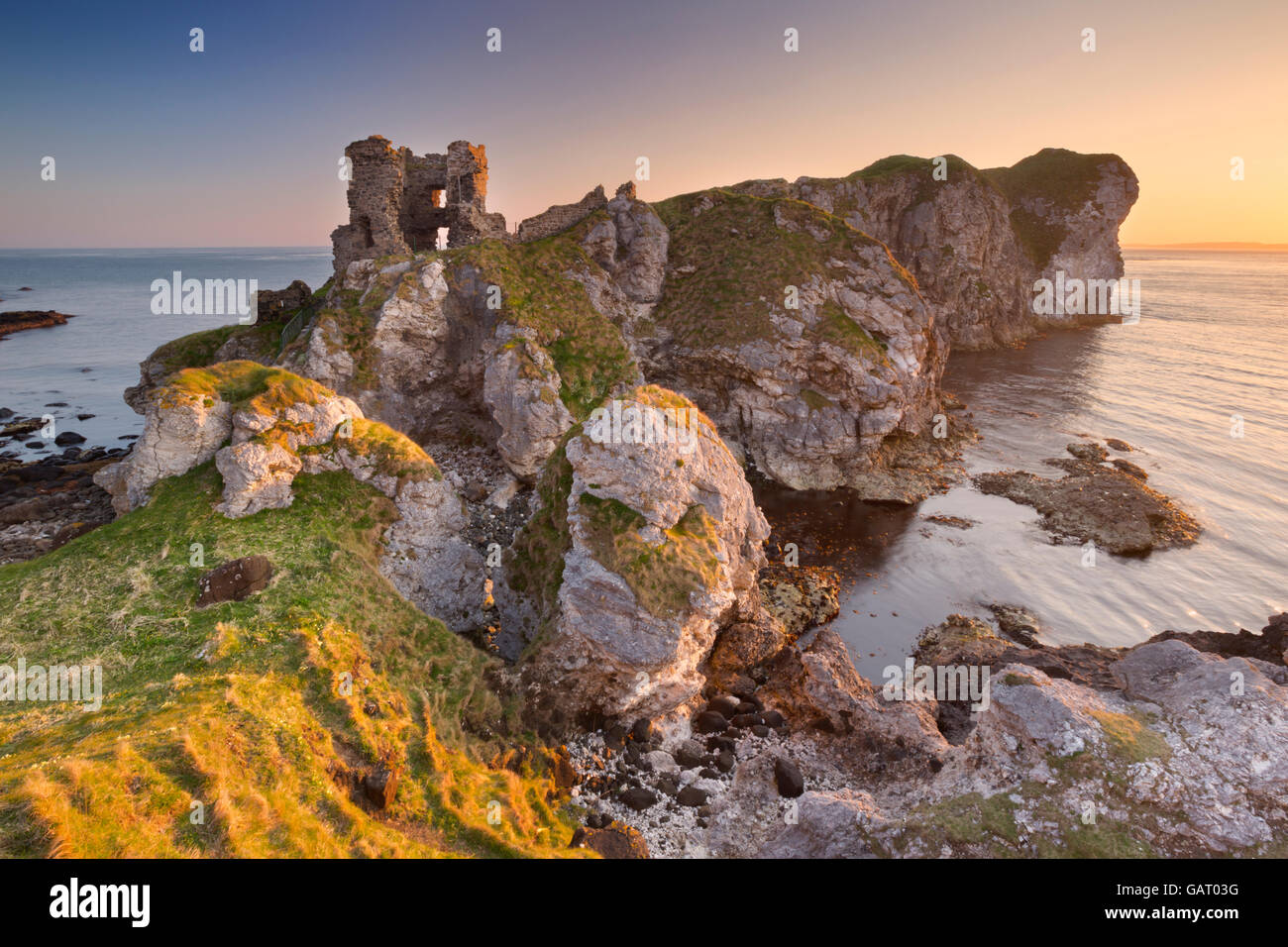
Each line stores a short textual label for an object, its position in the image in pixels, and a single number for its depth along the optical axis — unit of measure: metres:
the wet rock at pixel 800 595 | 25.98
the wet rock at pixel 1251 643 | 21.23
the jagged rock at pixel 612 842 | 14.29
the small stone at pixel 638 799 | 16.17
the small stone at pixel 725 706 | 19.98
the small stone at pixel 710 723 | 19.19
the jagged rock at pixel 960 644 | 22.61
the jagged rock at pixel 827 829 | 13.09
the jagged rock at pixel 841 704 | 17.70
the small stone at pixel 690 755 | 17.86
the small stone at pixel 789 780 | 16.50
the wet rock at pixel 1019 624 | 25.38
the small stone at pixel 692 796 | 16.42
